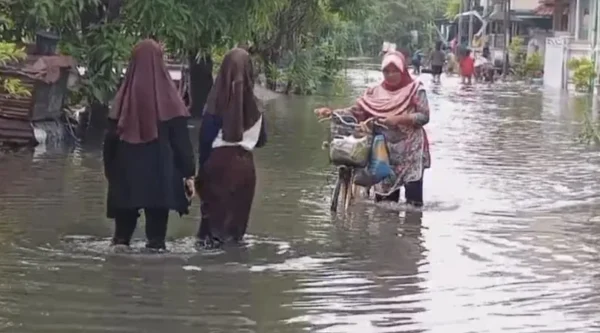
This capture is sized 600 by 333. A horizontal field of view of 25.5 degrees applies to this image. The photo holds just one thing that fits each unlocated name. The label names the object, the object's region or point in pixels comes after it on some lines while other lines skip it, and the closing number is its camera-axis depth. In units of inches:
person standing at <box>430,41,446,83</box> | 1852.9
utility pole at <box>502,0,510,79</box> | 2036.2
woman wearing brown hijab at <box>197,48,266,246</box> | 380.2
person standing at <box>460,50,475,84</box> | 1835.6
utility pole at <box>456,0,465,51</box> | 2867.9
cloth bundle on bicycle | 463.5
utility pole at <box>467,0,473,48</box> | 2768.2
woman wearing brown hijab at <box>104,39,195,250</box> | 359.6
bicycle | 468.8
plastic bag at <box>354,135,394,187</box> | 471.8
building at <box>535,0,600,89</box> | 1571.1
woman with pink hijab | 466.9
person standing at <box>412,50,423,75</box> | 2169.0
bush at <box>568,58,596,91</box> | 1457.9
